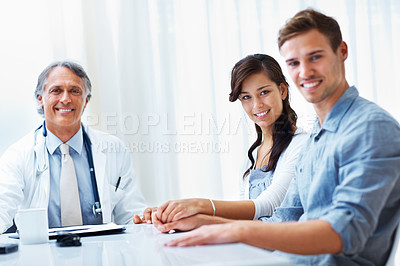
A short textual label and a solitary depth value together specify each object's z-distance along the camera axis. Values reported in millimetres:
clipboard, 1530
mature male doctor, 2263
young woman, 1938
